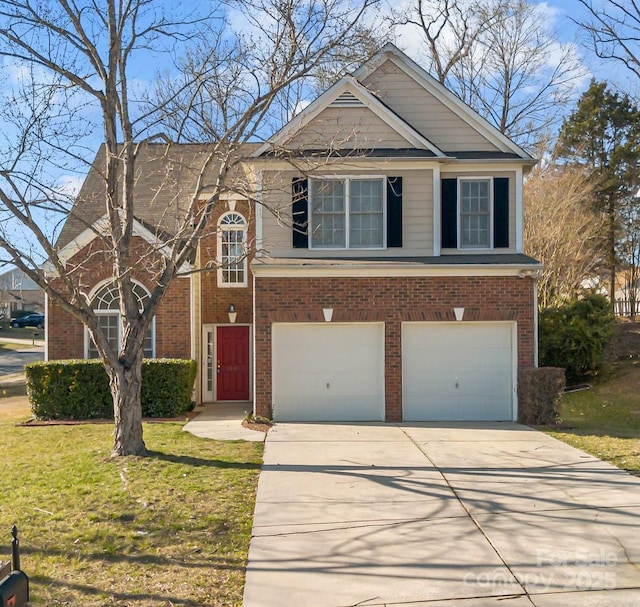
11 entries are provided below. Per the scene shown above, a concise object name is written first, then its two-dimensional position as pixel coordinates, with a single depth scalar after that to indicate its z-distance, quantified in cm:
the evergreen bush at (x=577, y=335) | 1945
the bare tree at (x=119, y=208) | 916
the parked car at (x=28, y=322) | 6158
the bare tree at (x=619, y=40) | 1241
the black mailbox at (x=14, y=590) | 404
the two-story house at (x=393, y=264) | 1352
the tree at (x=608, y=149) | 3062
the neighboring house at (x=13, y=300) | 5803
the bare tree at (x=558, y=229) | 2416
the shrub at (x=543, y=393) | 1287
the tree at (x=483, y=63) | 2597
